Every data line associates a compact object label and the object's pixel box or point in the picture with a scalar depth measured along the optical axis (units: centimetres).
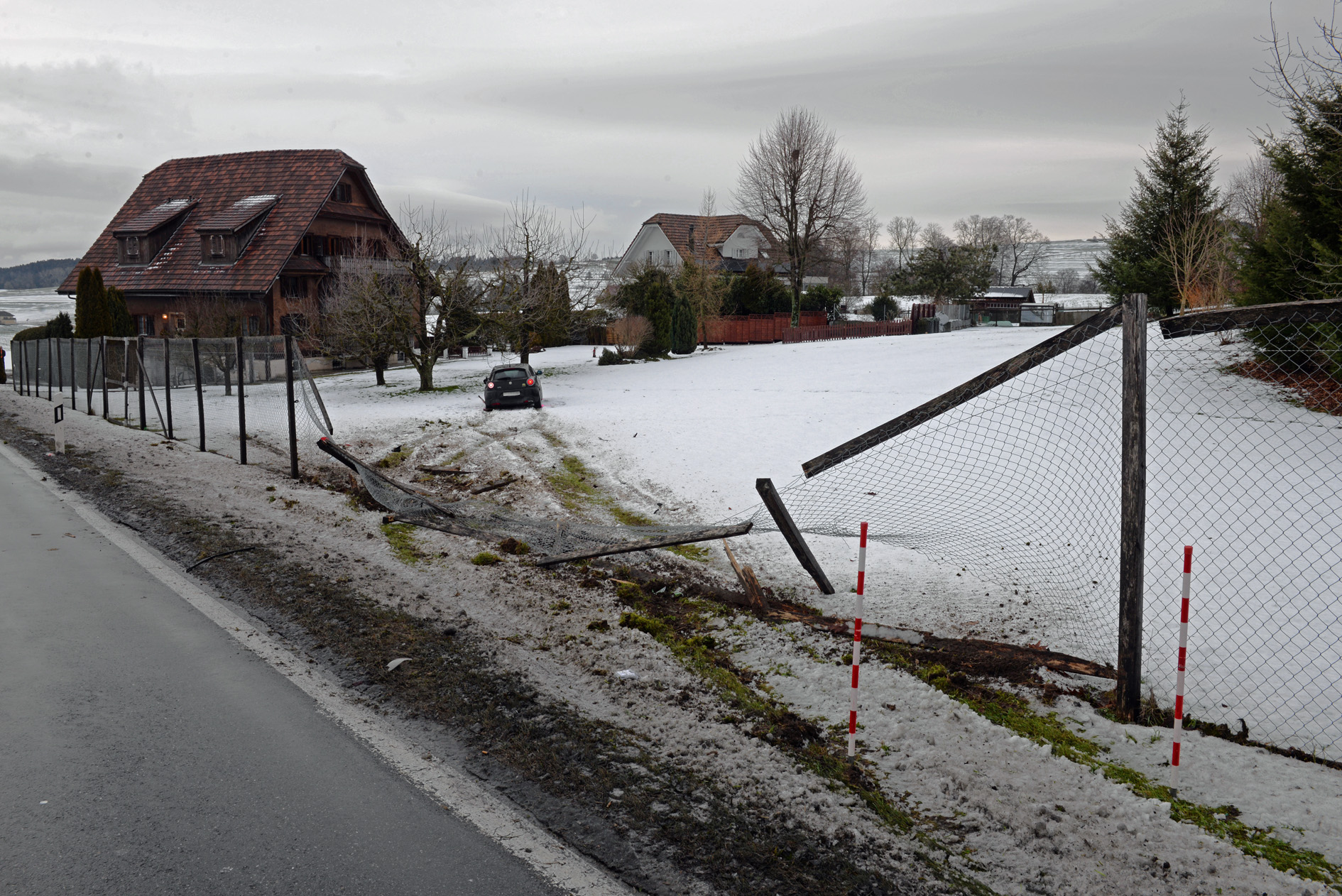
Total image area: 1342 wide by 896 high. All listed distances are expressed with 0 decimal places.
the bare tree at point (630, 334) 4150
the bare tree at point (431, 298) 2853
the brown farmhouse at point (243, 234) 3991
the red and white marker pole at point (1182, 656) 441
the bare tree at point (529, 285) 3023
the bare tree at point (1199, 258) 2387
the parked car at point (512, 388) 2356
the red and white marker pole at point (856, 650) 474
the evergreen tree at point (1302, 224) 1519
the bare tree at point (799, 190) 6006
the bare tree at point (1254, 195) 2198
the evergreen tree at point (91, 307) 3628
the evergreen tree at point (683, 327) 4406
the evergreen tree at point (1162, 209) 2856
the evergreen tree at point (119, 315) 3728
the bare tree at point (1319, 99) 1141
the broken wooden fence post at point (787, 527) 662
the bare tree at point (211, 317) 3422
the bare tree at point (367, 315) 2795
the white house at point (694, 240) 7700
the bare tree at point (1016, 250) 12194
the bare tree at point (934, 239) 9806
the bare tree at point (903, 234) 12425
